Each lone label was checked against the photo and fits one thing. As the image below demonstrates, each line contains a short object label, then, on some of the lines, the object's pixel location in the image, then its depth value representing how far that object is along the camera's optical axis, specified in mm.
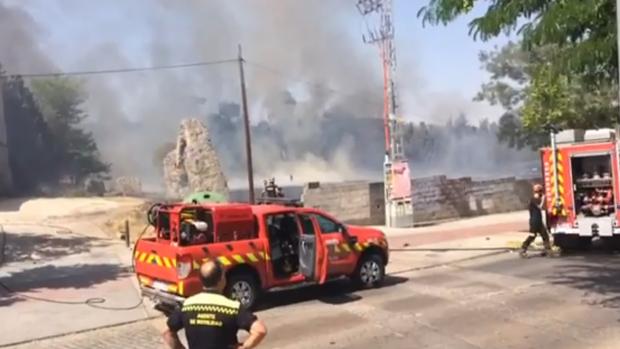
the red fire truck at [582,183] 13531
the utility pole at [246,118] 24594
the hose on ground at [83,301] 10469
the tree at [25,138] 58281
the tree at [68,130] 64438
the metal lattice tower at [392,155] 20359
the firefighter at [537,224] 13758
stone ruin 32312
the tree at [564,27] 6695
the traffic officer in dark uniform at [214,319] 3766
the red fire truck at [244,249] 9078
